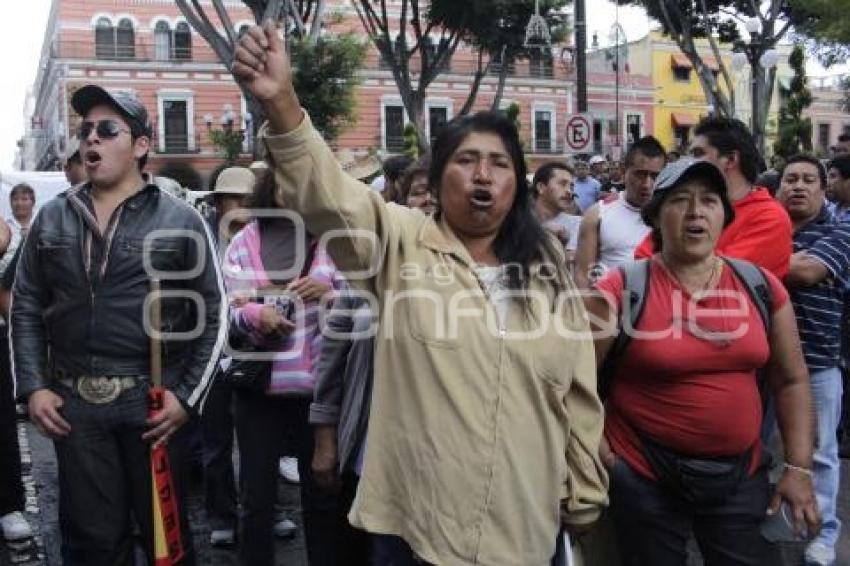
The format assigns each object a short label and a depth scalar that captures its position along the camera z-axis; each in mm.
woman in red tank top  2855
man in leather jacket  3152
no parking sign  14117
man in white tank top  4699
